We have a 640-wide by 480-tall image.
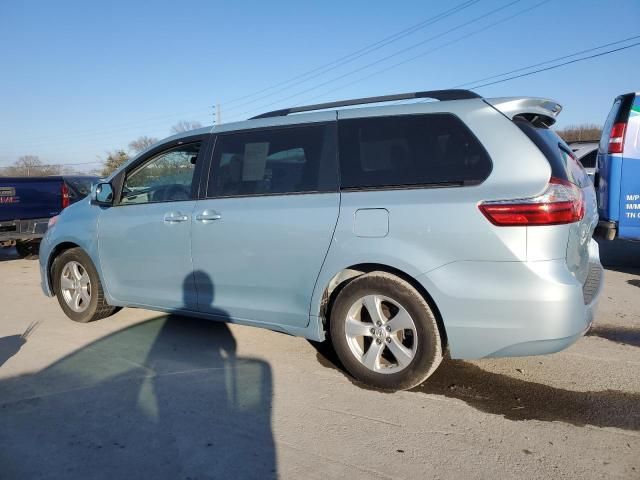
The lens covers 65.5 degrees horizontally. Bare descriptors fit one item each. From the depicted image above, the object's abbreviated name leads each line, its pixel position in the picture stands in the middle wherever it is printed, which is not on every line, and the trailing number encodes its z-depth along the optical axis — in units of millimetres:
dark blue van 5844
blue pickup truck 8188
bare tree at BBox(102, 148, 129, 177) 48094
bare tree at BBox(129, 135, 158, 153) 54688
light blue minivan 2855
